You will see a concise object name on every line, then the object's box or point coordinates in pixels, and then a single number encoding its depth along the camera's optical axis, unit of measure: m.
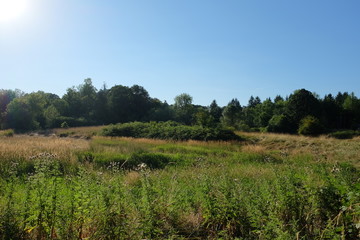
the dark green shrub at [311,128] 33.34
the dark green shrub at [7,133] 28.87
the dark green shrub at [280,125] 40.25
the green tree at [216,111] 69.12
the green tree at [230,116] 47.93
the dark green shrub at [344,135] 30.43
